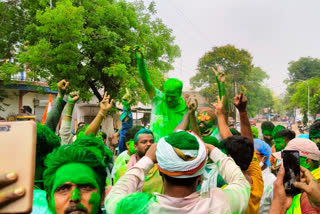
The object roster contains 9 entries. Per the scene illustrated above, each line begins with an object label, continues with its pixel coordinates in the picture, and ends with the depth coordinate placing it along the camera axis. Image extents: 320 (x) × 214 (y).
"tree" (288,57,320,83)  76.38
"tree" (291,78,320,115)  38.97
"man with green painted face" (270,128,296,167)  5.07
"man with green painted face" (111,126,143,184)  3.62
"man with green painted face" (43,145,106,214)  1.86
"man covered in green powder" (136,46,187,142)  4.36
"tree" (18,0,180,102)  15.72
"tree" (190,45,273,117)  42.50
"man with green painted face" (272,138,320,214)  2.93
